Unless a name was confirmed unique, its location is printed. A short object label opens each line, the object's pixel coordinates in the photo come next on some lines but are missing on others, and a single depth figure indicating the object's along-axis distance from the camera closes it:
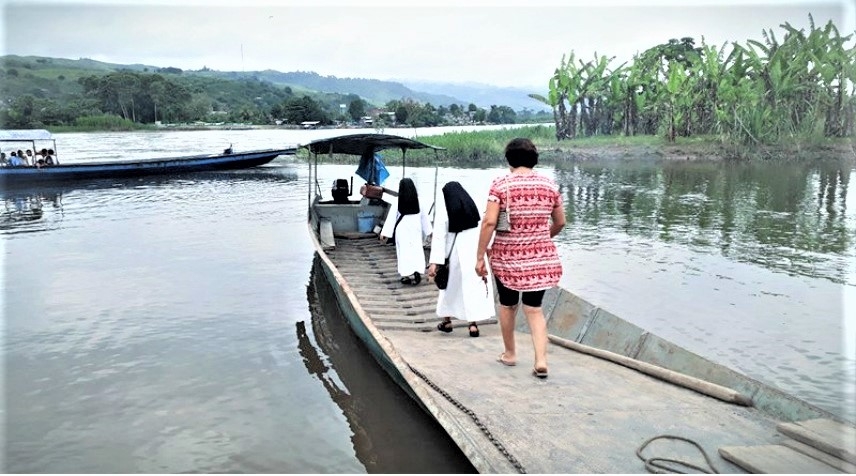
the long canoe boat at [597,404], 3.05
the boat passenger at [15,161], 22.80
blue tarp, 10.55
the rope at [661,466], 2.93
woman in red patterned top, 3.99
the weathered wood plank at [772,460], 2.83
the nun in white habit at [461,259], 5.07
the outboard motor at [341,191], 10.78
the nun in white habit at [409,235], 6.82
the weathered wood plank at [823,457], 2.84
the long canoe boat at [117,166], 22.00
